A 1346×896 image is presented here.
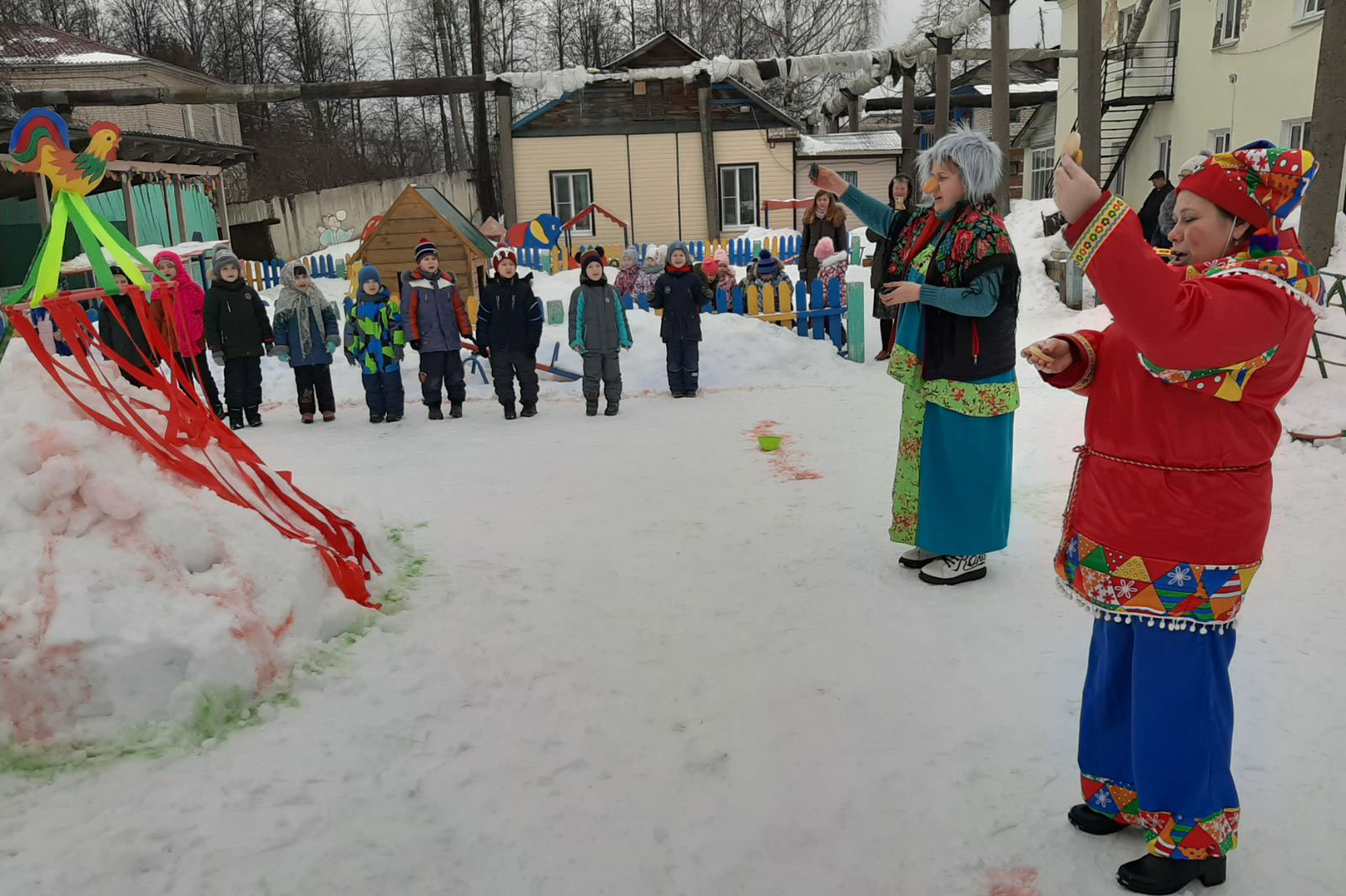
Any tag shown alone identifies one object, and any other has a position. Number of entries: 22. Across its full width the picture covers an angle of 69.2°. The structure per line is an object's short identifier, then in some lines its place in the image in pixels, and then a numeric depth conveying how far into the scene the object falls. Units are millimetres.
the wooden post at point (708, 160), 21422
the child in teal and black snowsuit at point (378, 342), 8617
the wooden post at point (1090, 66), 12344
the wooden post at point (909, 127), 21984
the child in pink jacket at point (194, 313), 8391
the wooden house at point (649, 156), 23328
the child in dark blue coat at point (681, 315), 9188
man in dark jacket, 10477
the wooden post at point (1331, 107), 8125
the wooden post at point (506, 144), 19953
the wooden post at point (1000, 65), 14922
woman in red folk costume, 1915
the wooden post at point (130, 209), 16219
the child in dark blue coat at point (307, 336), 8648
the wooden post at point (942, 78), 18281
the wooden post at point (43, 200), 15262
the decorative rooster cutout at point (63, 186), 3668
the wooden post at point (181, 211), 18922
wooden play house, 11789
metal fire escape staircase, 18828
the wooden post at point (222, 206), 20688
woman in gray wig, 3973
